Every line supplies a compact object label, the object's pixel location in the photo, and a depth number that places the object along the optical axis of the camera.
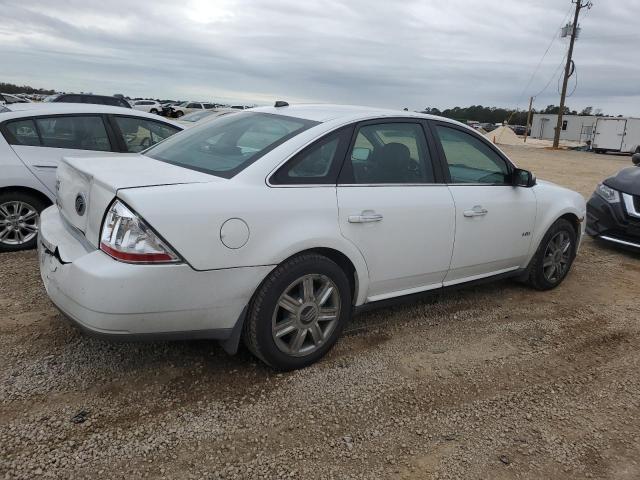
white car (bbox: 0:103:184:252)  5.37
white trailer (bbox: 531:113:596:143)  44.97
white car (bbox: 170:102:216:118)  39.16
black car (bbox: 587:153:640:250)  6.49
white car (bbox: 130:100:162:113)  40.53
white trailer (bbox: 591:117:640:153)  33.22
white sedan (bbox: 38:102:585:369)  2.70
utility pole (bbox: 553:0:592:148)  33.16
